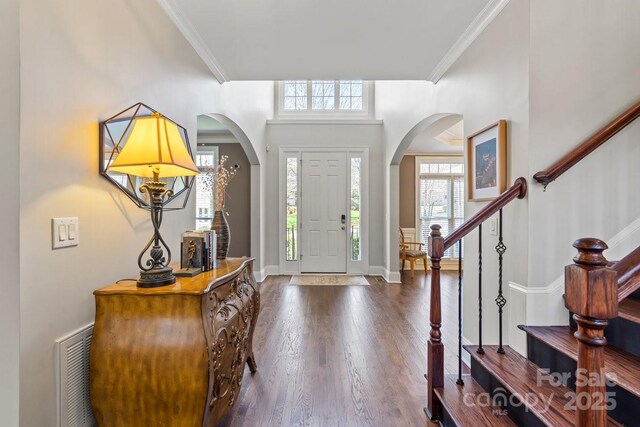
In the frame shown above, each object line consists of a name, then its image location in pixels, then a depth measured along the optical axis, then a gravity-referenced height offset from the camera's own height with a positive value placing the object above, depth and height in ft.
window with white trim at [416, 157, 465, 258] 21.90 +1.46
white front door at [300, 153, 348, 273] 18.98 +0.01
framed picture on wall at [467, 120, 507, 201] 6.70 +1.17
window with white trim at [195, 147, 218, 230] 19.21 +0.86
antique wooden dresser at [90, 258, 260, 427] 4.28 -1.94
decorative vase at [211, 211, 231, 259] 7.43 -0.48
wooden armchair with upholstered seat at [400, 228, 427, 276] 18.88 -2.45
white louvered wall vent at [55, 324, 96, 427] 4.08 -2.20
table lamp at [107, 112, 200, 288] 4.50 +0.76
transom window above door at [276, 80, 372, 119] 19.53 +7.12
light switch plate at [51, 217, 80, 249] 3.95 -0.25
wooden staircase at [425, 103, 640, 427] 2.71 -2.12
